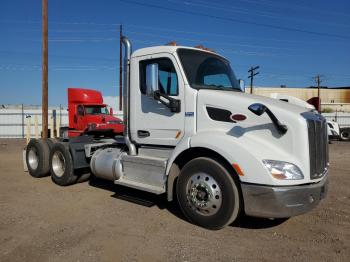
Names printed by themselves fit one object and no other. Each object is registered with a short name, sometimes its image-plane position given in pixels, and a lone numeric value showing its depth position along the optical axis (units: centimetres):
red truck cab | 1641
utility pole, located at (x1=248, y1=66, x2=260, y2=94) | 4053
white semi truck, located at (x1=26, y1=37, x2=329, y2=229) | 427
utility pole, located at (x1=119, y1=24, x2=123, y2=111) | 2716
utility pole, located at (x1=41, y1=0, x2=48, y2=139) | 1272
